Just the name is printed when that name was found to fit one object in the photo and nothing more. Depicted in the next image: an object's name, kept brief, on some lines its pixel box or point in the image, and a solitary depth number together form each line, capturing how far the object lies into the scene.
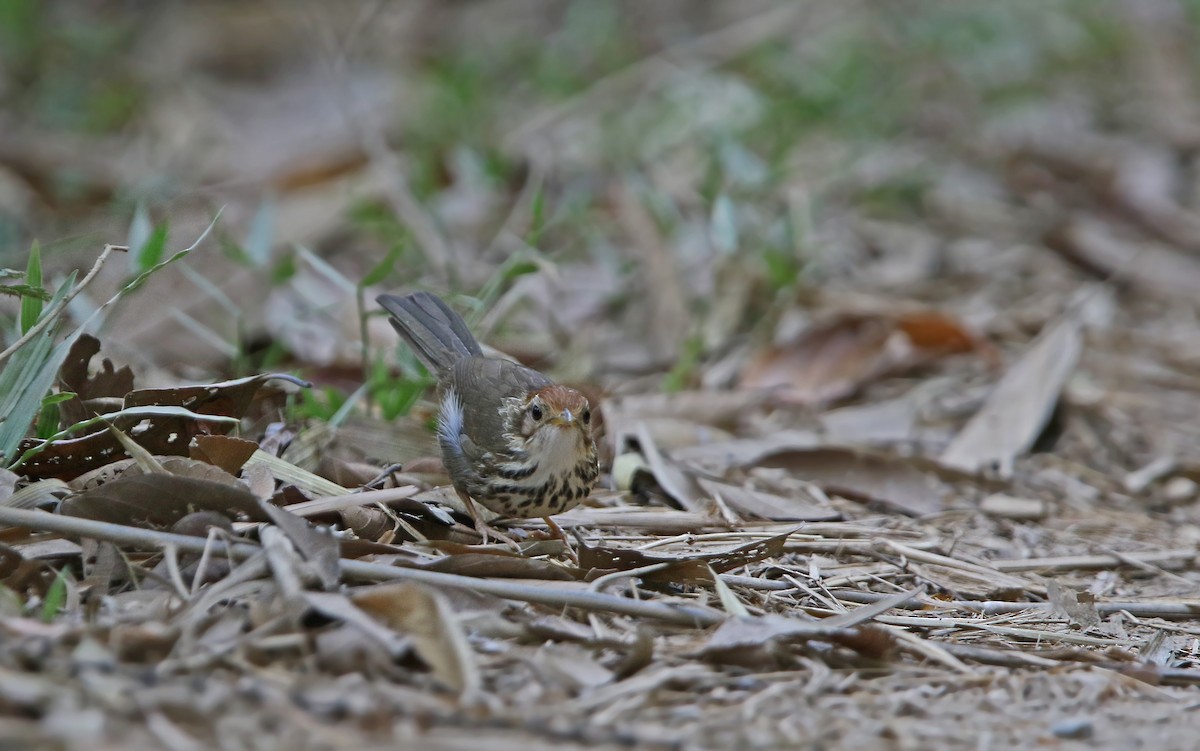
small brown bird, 7.20
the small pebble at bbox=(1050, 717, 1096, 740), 5.10
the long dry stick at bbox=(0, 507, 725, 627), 5.48
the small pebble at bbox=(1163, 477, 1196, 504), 9.34
